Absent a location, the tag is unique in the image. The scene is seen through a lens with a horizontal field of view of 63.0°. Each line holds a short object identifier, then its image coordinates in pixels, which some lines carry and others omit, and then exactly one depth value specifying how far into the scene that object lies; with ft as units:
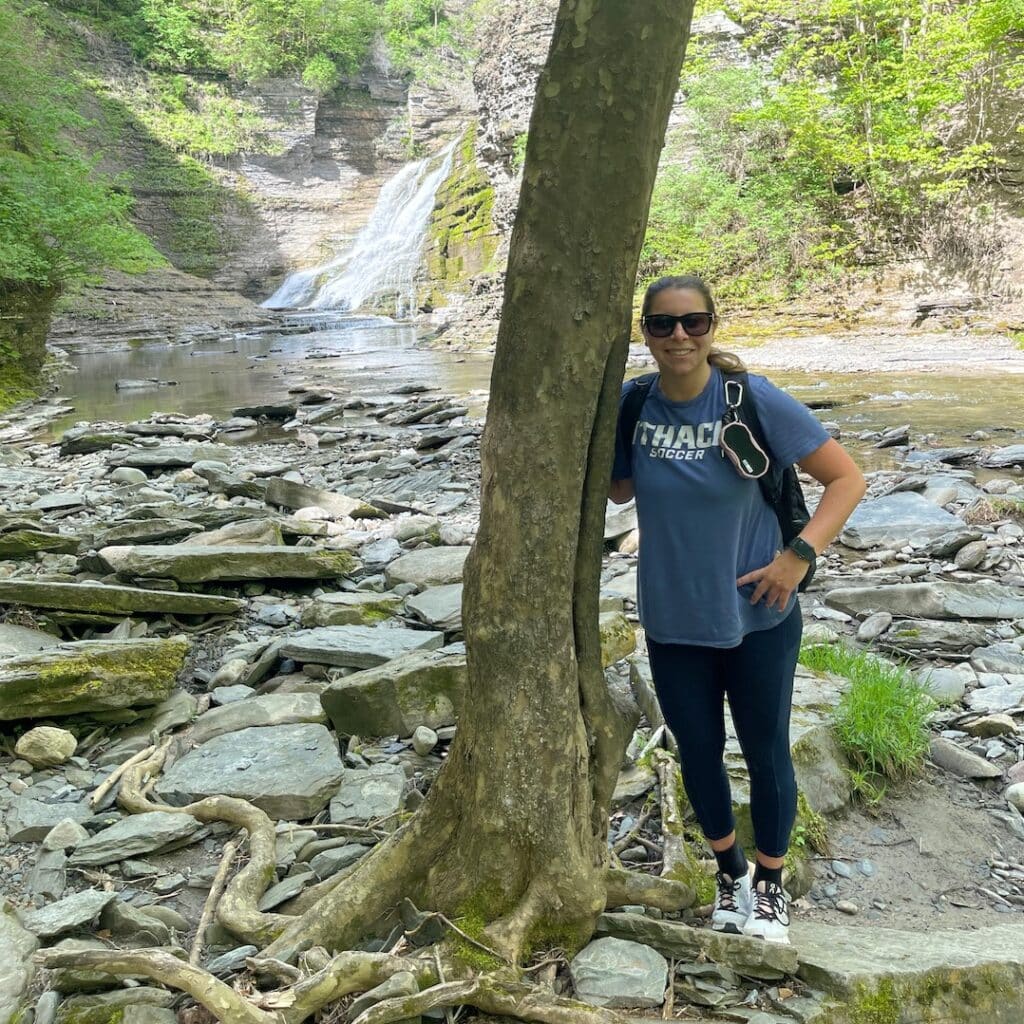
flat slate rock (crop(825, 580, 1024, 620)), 17.63
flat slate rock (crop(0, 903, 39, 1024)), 7.13
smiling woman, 7.68
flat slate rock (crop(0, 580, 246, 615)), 15.74
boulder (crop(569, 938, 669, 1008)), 7.39
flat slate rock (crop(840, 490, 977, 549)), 23.47
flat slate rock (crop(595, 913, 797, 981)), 7.70
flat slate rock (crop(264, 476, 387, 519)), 27.32
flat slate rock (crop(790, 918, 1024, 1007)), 7.54
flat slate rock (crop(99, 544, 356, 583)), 17.61
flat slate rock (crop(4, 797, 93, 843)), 10.50
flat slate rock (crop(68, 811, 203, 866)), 10.07
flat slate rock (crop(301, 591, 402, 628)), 17.03
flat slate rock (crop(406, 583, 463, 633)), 16.50
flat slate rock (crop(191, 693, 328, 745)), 12.89
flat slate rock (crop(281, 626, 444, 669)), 14.85
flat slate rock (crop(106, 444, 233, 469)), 34.65
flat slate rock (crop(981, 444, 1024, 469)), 31.96
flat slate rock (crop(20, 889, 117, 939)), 8.31
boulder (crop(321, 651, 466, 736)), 12.86
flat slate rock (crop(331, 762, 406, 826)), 10.80
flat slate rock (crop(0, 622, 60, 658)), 14.14
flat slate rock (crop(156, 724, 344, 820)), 11.07
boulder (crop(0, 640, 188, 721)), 12.34
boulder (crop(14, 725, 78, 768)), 12.05
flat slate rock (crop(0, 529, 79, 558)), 20.76
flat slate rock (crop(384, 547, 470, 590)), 19.53
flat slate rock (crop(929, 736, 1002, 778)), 11.98
